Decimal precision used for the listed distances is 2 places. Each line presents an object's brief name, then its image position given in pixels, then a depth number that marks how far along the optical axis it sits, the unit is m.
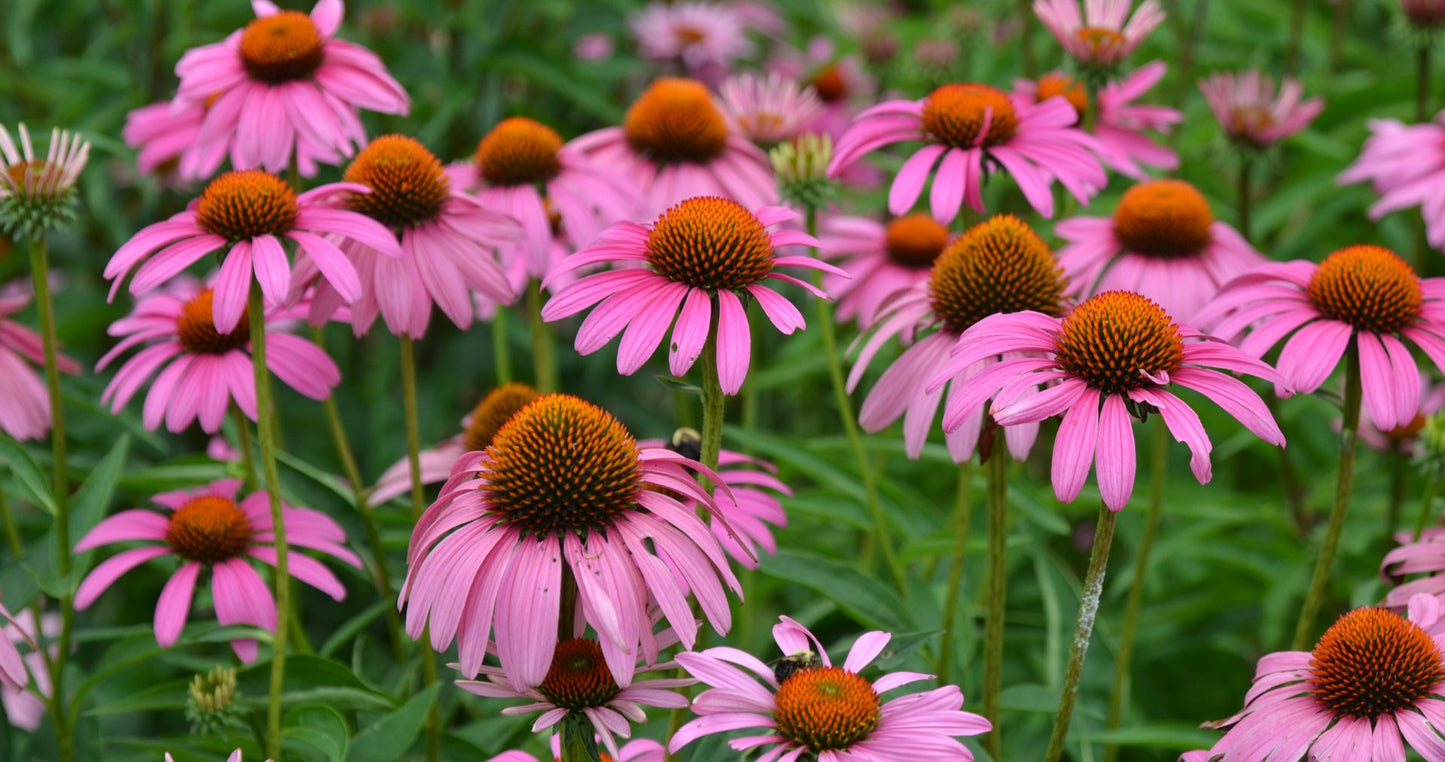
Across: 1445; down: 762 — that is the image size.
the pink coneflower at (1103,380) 1.18
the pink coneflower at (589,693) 1.18
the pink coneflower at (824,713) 1.17
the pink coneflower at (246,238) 1.24
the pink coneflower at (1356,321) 1.26
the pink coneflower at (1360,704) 1.19
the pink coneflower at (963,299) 1.26
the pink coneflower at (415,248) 1.29
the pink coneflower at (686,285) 1.20
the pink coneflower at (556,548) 1.17
